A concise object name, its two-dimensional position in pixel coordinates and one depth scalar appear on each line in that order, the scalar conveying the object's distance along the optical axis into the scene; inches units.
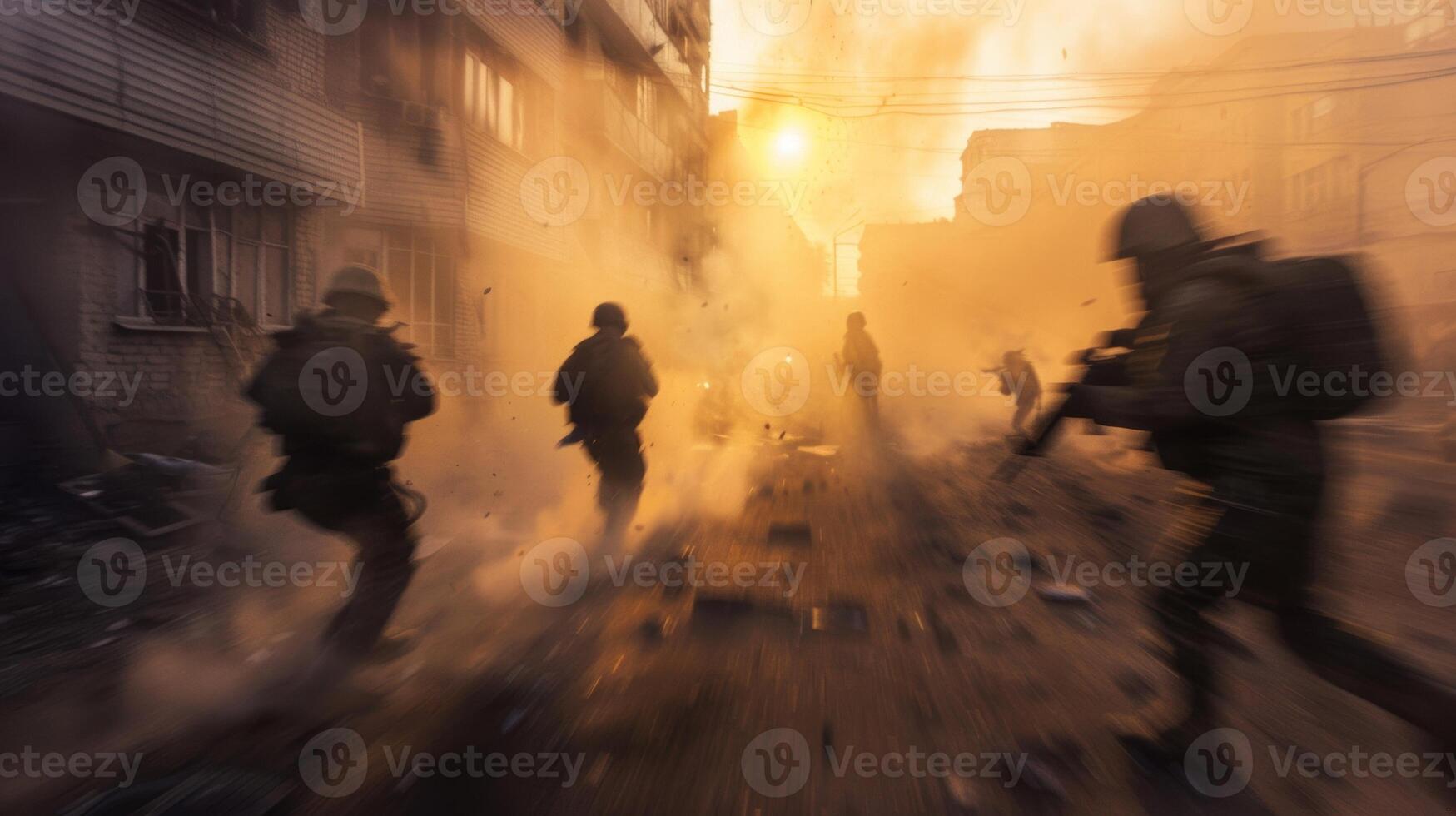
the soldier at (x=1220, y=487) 77.2
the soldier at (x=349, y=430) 113.0
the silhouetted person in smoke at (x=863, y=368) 410.3
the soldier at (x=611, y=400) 197.9
